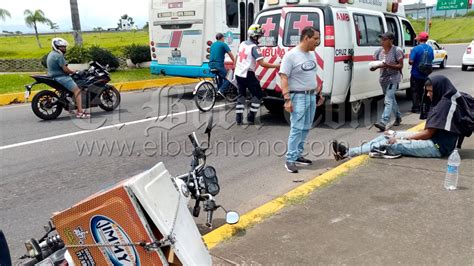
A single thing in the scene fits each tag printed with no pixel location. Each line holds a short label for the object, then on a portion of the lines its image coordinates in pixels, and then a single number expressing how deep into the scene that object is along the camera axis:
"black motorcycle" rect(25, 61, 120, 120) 8.44
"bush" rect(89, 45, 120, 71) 16.22
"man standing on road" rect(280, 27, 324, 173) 5.14
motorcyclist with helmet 8.31
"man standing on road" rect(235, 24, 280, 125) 7.50
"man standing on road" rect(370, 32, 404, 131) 7.27
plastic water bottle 4.26
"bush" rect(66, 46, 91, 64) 15.45
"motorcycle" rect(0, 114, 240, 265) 2.00
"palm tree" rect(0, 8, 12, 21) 38.00
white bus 11.27
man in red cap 8.43
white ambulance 7.10
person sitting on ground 4.88
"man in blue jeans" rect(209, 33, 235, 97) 9.77
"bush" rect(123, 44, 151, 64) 18.44
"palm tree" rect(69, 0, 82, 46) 16.27
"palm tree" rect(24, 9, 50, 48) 40.62
